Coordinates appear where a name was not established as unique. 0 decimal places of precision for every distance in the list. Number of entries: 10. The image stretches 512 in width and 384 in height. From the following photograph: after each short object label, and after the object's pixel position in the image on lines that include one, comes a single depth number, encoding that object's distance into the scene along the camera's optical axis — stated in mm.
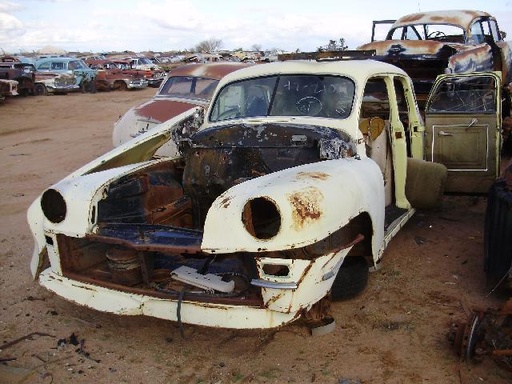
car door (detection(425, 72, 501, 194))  5387
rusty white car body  3004
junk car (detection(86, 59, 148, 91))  22812
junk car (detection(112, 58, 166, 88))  24616
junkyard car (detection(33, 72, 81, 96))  21500
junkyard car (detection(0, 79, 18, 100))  18094
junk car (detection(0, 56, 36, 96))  19244
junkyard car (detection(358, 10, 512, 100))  9102
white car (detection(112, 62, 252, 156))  8616
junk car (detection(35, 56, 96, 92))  22547
